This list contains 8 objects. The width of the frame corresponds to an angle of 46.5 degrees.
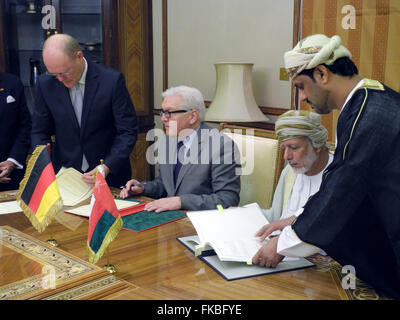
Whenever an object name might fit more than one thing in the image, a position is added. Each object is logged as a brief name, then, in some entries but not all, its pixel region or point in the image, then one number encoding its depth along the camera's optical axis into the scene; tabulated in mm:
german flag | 1854
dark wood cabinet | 4430
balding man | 2832
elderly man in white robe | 2100
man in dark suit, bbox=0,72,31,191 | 3156
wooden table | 1399
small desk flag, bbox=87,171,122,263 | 1562
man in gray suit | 2486
